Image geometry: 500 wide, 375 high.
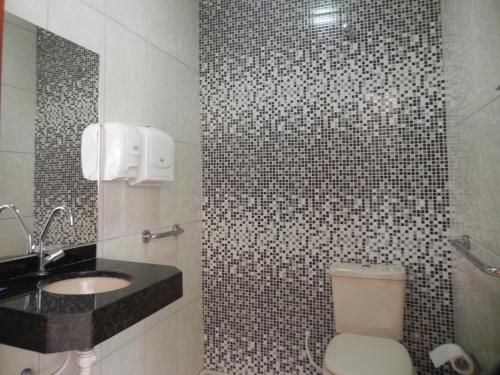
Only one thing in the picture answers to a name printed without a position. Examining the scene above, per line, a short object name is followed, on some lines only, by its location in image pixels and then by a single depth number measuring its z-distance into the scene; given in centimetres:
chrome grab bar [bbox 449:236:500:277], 98
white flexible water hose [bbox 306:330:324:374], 200
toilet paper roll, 141
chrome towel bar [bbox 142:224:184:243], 178
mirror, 117
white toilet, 158
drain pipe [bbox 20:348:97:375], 102
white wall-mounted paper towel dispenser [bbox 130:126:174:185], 159
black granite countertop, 84
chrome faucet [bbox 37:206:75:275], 123
